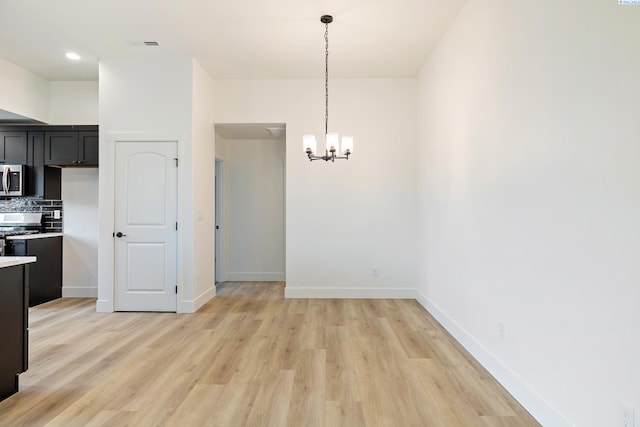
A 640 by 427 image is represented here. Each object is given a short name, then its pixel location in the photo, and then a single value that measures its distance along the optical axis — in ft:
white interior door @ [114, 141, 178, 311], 14.62
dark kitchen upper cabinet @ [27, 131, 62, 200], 15.96
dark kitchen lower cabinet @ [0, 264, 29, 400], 7.63
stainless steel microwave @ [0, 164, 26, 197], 15.71
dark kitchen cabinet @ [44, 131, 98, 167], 15.90
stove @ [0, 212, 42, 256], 16.74
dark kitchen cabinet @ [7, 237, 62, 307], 14.92
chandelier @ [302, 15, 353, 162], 12.55
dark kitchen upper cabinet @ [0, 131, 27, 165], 15.93
